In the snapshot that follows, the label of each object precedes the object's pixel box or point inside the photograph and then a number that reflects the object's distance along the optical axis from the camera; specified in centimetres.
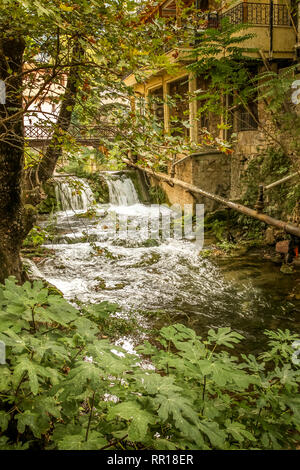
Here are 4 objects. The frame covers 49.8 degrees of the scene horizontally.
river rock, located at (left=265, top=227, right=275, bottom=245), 977
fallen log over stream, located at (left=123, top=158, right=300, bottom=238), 693
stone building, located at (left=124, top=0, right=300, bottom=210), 1083
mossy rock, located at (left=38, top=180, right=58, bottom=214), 1490
